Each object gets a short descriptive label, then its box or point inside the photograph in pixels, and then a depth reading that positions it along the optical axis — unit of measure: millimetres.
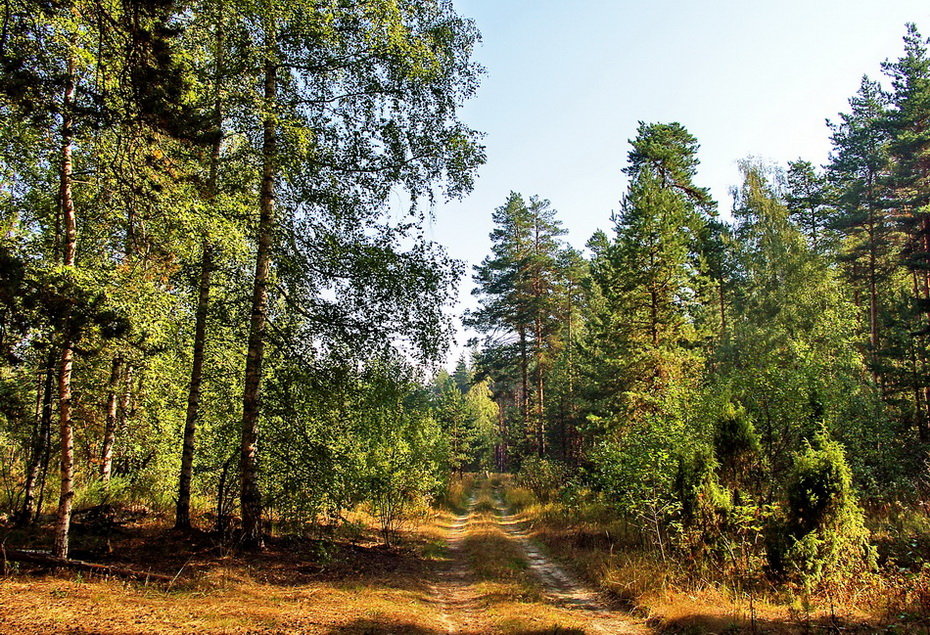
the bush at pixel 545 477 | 24000
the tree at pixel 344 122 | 8414
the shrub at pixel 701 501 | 9281
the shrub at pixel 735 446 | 9930
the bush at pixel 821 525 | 7895
